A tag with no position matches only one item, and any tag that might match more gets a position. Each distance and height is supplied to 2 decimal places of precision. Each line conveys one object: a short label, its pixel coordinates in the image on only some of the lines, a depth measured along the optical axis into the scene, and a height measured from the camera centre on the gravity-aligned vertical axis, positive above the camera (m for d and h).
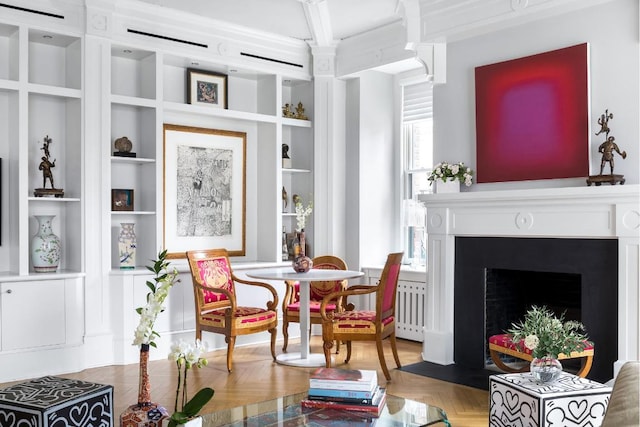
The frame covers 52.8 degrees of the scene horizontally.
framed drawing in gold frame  6.15 +0.25
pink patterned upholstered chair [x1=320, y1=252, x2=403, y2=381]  4.88 -0.82
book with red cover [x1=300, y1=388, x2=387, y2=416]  2.91 -0.87
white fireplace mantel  4.16 -0.10
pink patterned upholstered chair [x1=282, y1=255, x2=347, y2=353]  5.59 -0.75
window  6.71 +0.59
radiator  6.26 -0.95
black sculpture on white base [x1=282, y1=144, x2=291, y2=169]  6.79 +0.59
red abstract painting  4.55 +0.72
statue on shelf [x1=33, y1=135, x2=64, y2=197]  5.22 +0.33
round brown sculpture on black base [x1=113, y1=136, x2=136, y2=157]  5.68 +0.62
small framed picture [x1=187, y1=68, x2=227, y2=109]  6.20 +1.24
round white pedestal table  5.24 -0.78
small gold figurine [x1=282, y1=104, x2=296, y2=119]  6.76 +1.07
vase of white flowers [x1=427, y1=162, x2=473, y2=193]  5.21 +0.31
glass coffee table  2.79 -0.91
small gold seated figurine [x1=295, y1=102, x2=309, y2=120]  6.84 +1.08
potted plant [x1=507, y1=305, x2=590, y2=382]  3.13 -0.65
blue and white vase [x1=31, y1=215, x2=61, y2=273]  5.18 -0.26
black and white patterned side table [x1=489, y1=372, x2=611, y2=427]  2.95 -0.88
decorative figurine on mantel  4.25 +0.40
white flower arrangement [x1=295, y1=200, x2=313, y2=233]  6.32 +0.01
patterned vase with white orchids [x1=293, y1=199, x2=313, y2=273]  6.28 -0.09
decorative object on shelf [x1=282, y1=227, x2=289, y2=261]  6.82 -0.37
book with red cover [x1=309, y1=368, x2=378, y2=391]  2.95 -0.77
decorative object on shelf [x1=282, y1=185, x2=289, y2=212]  6.85 +0.15
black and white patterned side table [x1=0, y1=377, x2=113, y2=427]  2.61 -0.79
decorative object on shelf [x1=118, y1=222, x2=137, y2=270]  5.56 -0.28
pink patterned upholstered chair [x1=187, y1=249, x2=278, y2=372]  5.17 -0.77
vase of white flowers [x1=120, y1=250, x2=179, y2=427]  2.35 -0.45
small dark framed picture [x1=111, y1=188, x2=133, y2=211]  5.67 +0.14
